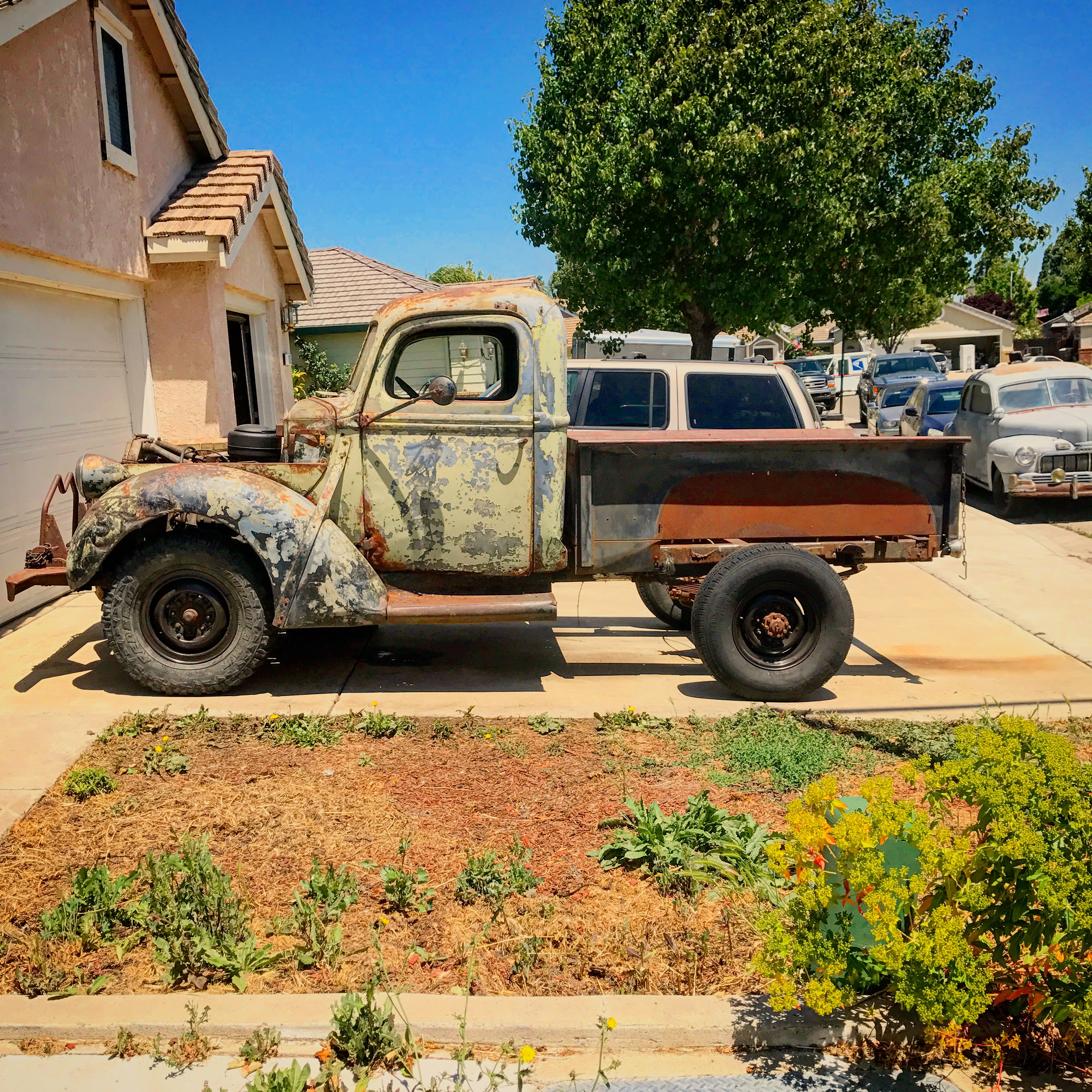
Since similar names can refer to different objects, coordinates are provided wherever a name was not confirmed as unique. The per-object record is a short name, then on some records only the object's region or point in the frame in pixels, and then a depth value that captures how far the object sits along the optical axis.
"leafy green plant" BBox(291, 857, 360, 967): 3.38
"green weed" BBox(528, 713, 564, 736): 5.45
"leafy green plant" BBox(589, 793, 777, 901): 3.88
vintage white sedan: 12.71
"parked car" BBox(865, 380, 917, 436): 21.23
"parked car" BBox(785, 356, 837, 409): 33.44
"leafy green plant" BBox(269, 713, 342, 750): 5.29
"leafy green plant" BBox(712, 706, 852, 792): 4.90
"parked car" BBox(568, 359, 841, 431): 8.89
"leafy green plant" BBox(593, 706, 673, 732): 5.53
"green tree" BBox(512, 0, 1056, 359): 15.21
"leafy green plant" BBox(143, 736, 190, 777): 4.90
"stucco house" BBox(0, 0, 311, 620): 7.60
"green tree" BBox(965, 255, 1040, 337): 62.16
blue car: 17.22
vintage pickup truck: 5.74
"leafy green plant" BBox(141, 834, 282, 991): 3.28
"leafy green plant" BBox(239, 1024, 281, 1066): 2.90
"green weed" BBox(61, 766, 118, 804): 4.61
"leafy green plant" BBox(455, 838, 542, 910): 3.74
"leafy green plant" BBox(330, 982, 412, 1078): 2.88
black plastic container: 6.23
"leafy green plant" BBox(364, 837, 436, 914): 3.68
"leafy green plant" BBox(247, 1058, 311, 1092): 2.67
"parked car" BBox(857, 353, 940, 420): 28.45
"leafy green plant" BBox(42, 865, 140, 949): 3.45
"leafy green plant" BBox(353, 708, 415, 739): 5.40
